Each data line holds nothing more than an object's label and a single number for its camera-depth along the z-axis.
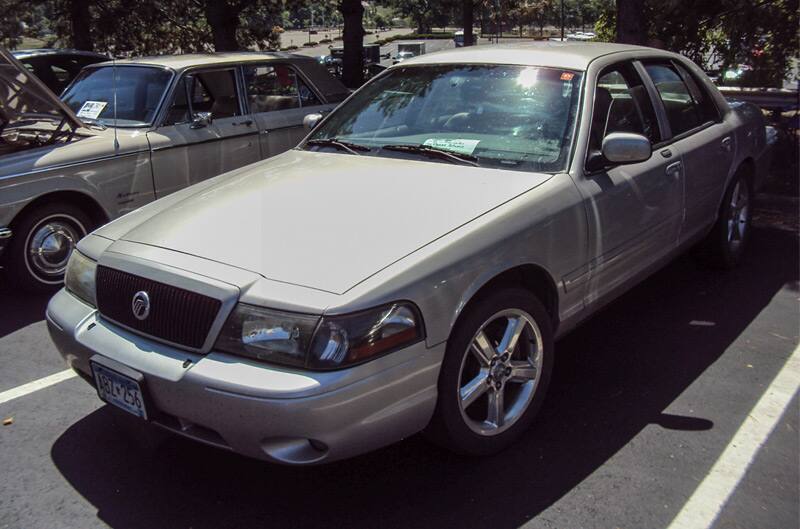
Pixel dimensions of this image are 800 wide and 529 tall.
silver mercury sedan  2.54
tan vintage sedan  5.28
